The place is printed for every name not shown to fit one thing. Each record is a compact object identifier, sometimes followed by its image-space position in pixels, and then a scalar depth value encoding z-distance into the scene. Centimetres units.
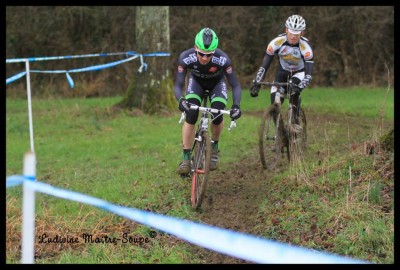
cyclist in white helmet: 1620
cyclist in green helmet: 1366
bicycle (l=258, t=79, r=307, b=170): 1579
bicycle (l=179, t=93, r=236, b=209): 1262
